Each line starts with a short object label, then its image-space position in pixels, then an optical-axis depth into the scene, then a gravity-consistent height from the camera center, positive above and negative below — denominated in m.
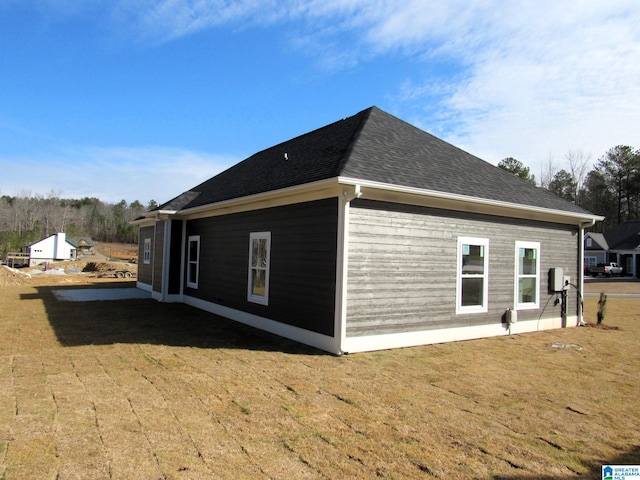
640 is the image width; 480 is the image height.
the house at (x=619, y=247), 42.03 +1.37
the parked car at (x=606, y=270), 41.53 -0.94
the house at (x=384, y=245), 7.25 +0.18
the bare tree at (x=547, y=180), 51.75 +9.32
